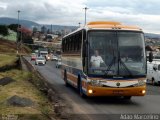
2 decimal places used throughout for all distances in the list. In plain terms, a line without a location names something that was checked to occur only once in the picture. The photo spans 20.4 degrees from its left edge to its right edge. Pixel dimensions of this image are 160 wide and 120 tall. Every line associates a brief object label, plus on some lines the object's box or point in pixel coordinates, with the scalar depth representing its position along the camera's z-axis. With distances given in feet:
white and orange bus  57.47
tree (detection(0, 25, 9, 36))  507.05
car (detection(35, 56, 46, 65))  250.57
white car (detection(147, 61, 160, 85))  112.47
